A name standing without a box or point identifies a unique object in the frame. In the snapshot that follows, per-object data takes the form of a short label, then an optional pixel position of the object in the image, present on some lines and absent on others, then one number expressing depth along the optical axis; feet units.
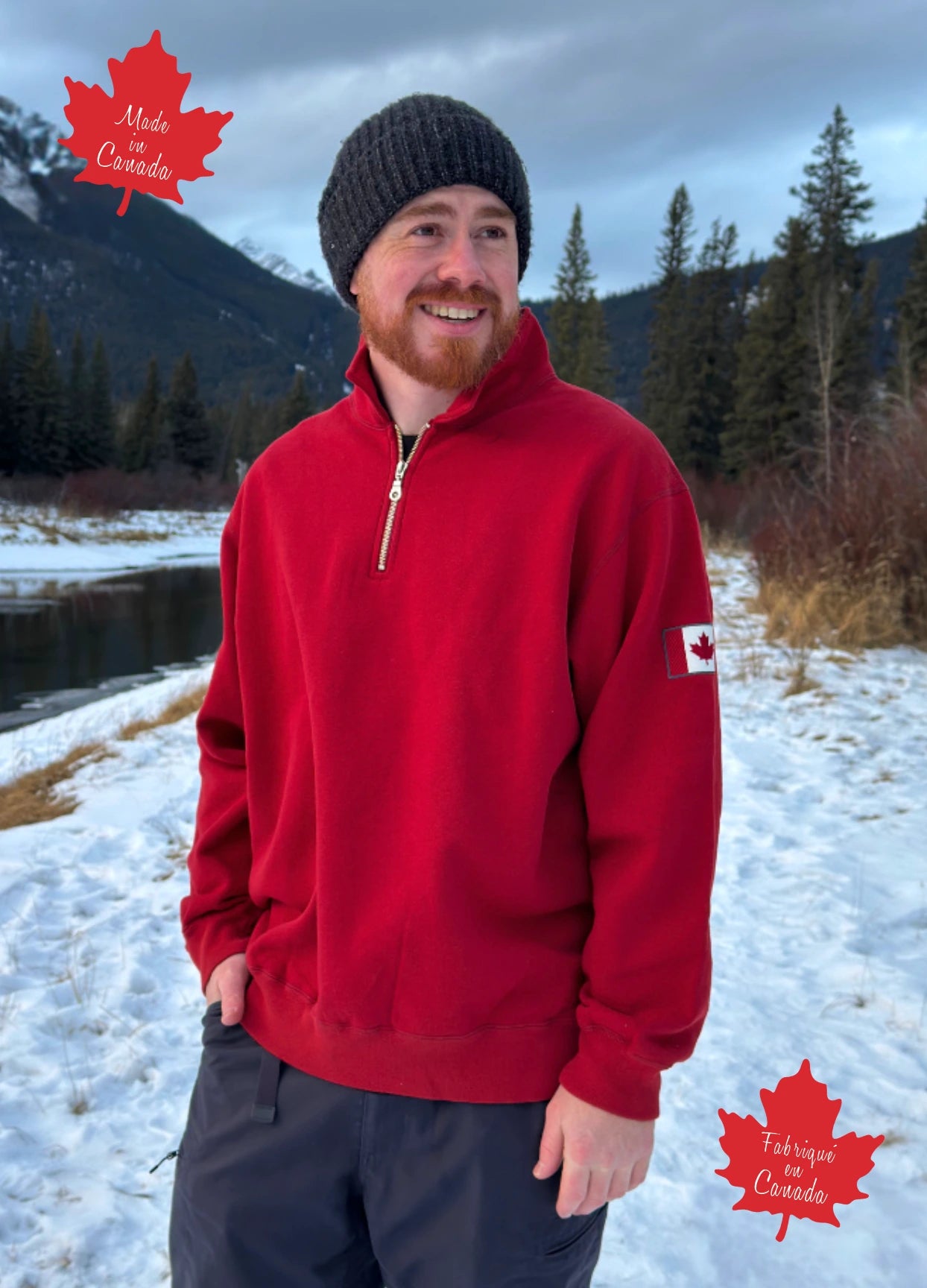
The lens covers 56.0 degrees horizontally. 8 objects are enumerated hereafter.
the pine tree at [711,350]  128.16
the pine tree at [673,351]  128.67
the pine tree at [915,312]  98.22
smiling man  4.03
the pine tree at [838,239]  108.58
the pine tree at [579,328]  141.38
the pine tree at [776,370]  110.52
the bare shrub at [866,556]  26.89
